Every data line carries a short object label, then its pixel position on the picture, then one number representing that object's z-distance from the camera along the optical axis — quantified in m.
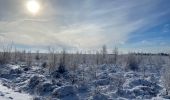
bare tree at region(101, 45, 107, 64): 10.57
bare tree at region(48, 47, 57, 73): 7.36
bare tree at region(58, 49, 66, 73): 7.08
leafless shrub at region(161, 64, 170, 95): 4.98
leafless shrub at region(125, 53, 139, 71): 8.52
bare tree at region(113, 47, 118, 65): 10.70
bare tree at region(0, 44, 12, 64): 9.68
